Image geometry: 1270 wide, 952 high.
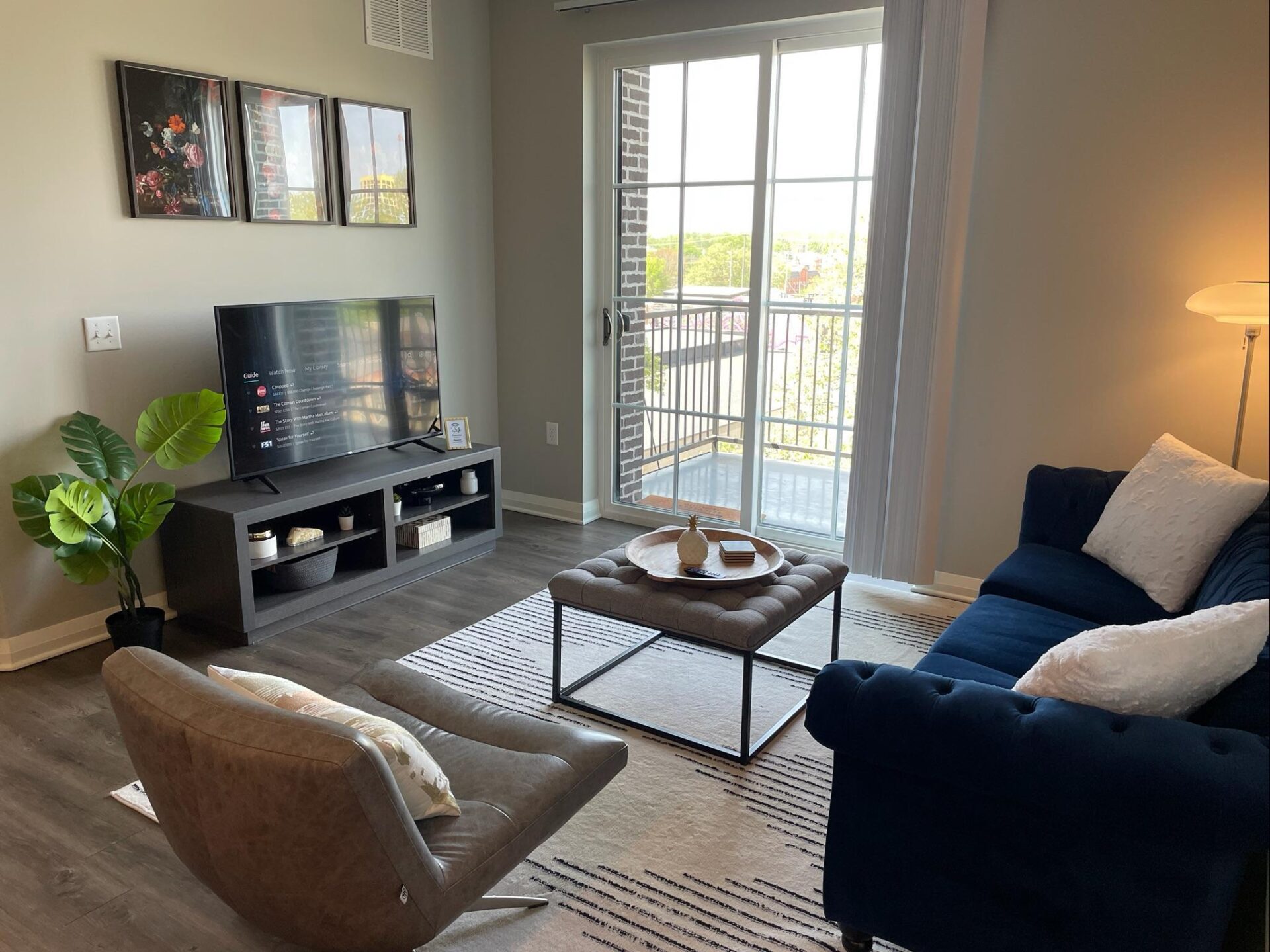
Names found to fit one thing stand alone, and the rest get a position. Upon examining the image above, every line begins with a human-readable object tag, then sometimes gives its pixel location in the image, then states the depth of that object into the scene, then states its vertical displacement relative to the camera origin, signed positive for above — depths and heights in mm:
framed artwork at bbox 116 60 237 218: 3262 +413
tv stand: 3314 -1087
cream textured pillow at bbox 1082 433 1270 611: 2379 -685
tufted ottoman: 2535 -960
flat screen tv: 3451 -476
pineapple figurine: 2852 -862
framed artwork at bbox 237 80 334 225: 3637 +414
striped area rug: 2008 -1401
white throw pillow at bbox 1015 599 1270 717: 1517 -656
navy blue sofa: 1438 -906
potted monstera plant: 2955 -774
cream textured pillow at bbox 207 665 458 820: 1582 -804
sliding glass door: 4055 -20
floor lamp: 2402 -106
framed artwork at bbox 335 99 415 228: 4043 +428
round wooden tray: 2750 -921
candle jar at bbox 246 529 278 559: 3359 -1020
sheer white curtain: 3504 -59
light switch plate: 3244 -269
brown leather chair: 1350 -890
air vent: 4102 +1049
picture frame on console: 4344 -806
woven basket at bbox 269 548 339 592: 3512 -1181
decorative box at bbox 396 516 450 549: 4094 -1190
